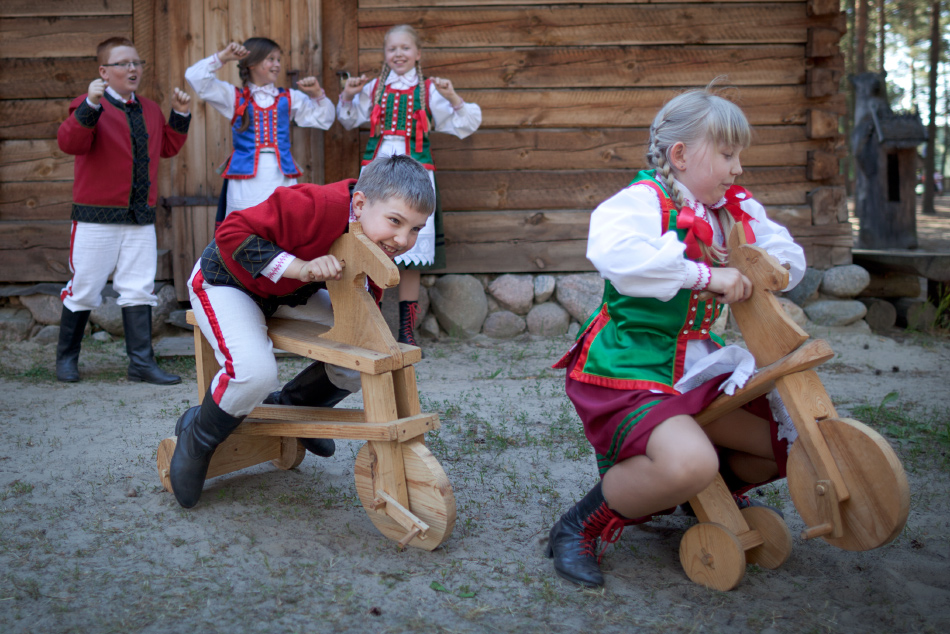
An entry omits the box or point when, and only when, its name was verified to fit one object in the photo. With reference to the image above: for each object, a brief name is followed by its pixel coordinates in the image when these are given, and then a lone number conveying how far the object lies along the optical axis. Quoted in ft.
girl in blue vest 15.62
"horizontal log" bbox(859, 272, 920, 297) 19.72
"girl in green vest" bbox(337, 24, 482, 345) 15.92
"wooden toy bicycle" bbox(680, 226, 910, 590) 5.95
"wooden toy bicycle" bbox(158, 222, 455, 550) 7.22
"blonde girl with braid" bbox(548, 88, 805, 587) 6.47
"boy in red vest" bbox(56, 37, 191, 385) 14.02
